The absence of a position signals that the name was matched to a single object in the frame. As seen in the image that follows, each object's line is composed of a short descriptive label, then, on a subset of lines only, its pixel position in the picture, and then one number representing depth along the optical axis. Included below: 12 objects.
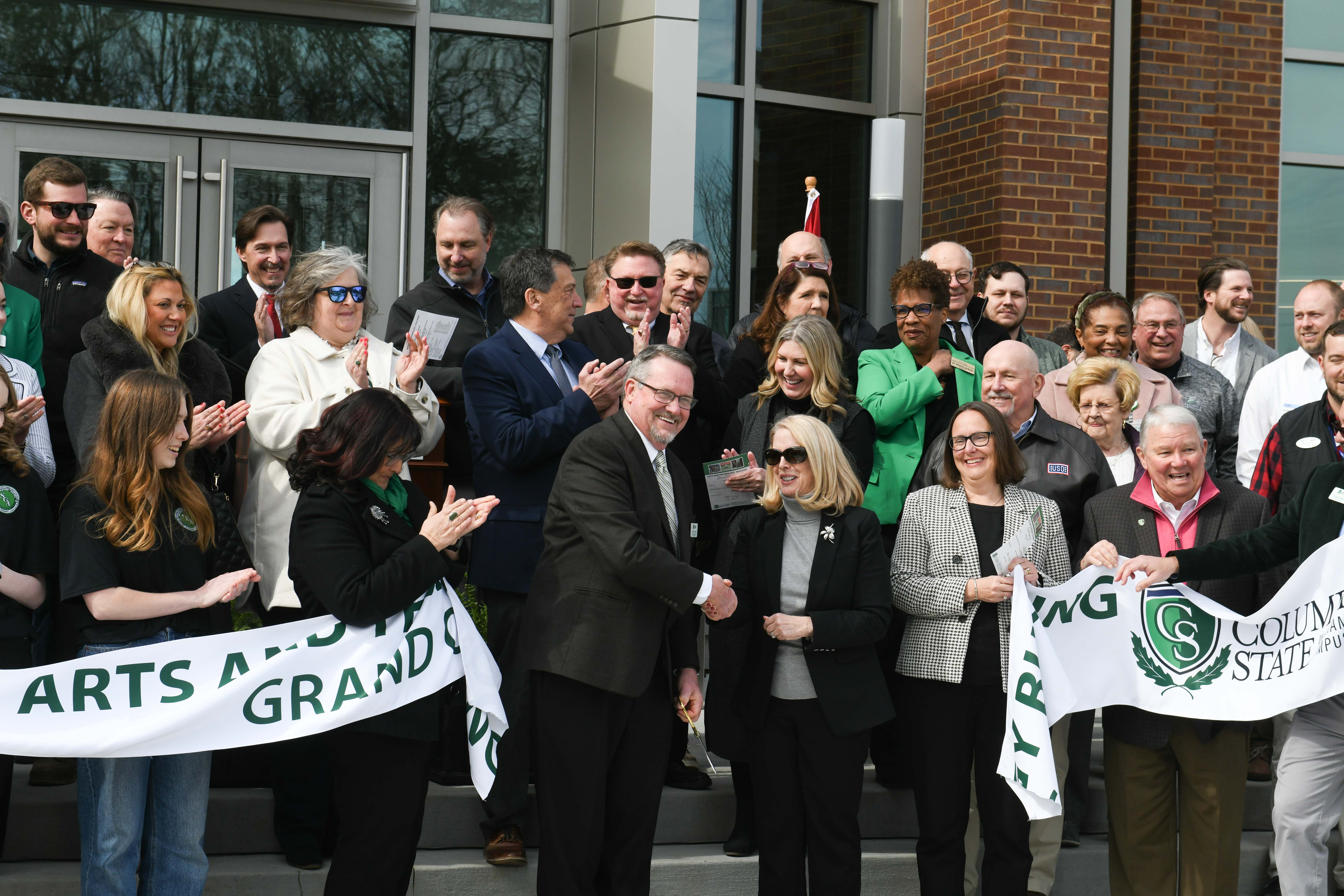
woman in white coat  5.37
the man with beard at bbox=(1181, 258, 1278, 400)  8.28
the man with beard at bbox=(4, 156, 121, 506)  6.04
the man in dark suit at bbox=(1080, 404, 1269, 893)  5.59
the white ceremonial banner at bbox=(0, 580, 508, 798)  4.63
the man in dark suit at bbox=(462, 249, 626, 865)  5.50
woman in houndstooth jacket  5.51
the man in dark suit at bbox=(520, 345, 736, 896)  4.98
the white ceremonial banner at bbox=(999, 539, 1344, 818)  5.42
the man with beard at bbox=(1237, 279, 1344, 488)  7.20
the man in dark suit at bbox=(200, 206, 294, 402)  6.49
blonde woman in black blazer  5.37
